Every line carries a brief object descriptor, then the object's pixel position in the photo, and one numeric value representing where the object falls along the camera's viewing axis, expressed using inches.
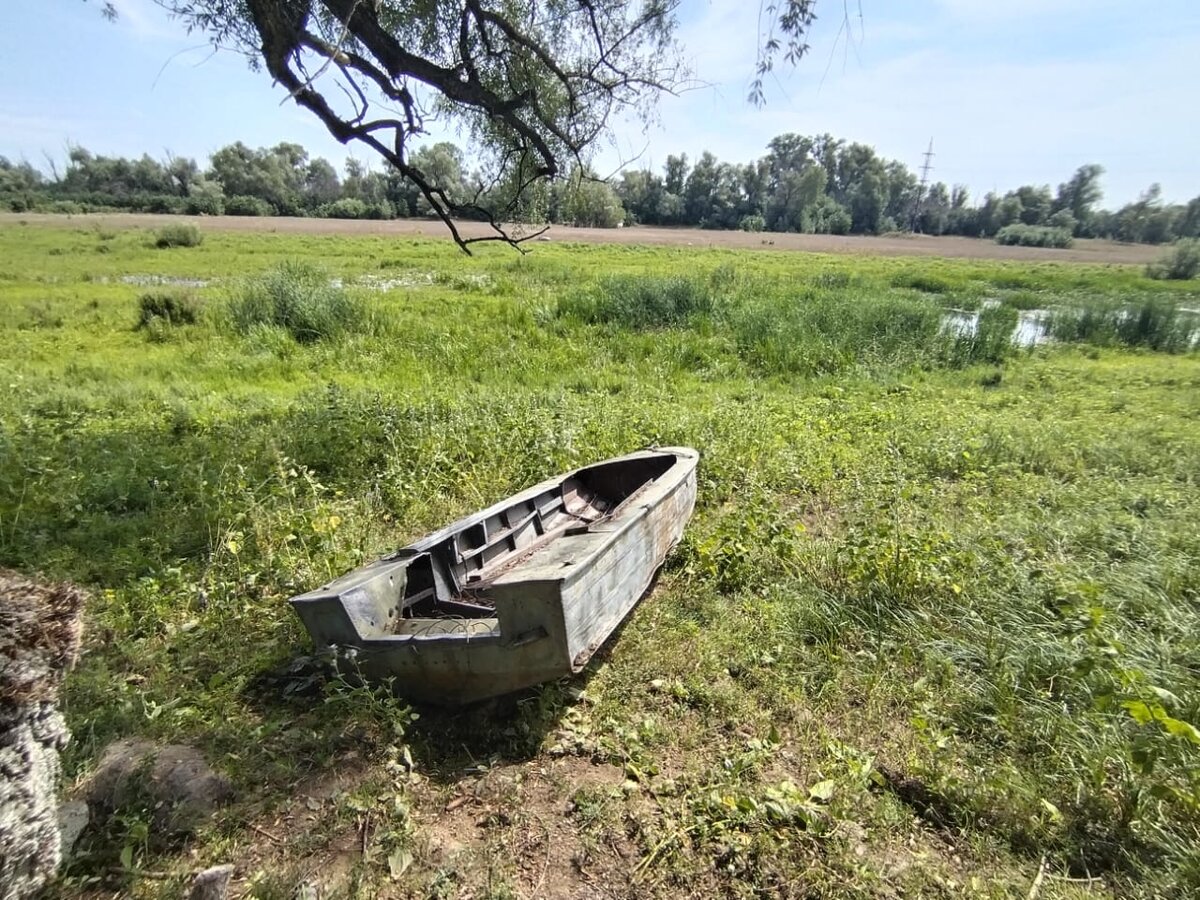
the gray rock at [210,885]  89.8
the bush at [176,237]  1221.7
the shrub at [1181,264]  1204.5
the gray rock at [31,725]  76.1
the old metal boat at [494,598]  125.3
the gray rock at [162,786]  104.4
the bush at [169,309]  520.4
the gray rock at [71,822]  95.2
